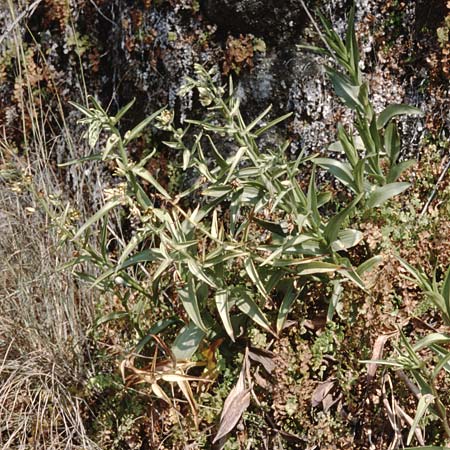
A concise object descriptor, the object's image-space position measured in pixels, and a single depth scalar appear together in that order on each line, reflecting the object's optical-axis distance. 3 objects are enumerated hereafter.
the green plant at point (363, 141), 2.77
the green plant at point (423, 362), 2.36
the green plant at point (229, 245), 2.71
